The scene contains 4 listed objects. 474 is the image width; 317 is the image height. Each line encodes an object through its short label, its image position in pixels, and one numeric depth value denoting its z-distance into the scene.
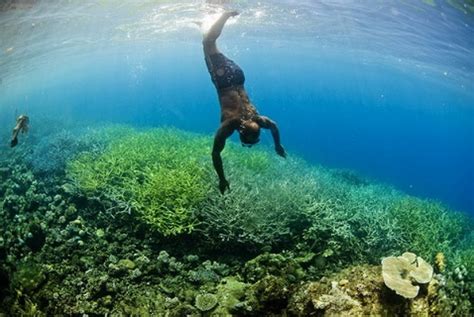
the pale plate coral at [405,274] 6.11
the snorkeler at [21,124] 10.69
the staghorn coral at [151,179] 10.01
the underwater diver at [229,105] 6.70
